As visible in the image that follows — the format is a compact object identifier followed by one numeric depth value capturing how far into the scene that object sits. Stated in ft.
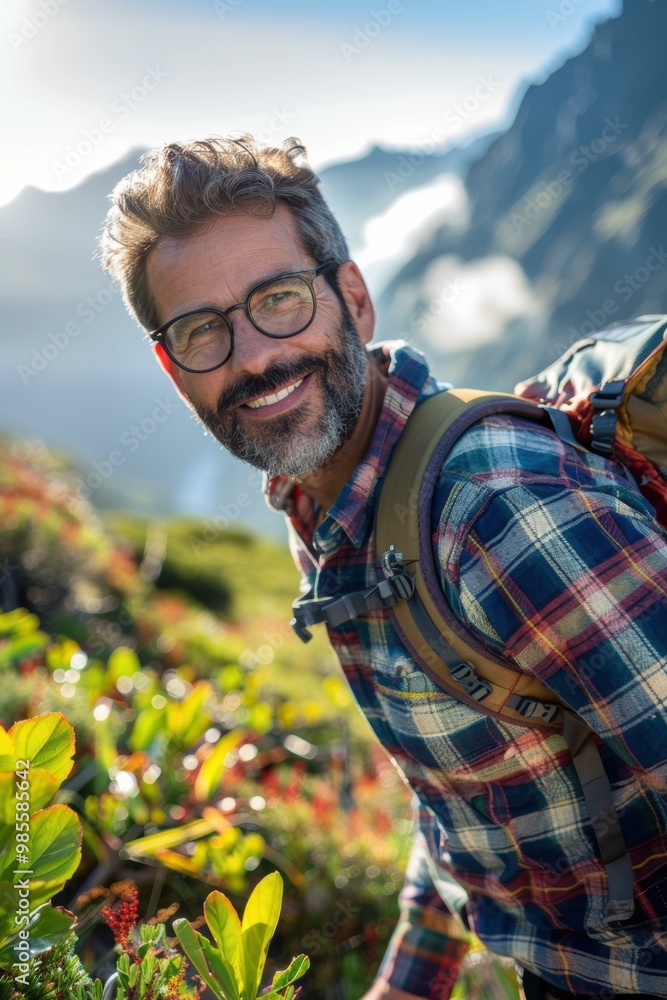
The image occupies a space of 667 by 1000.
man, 2.68
